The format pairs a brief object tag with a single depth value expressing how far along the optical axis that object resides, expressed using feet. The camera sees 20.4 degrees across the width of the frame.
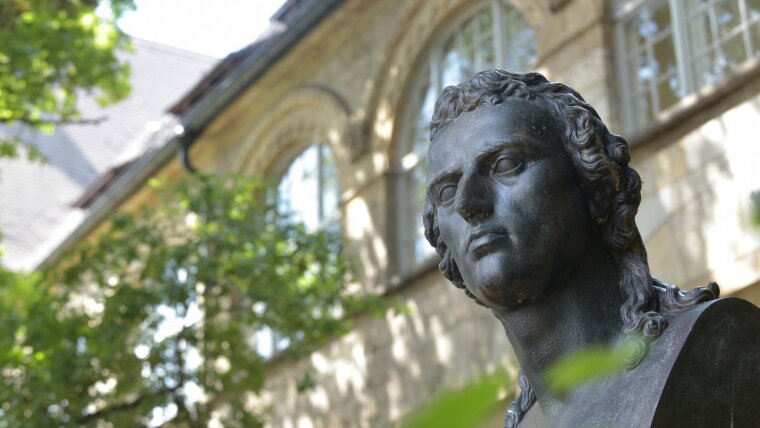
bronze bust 8.01
